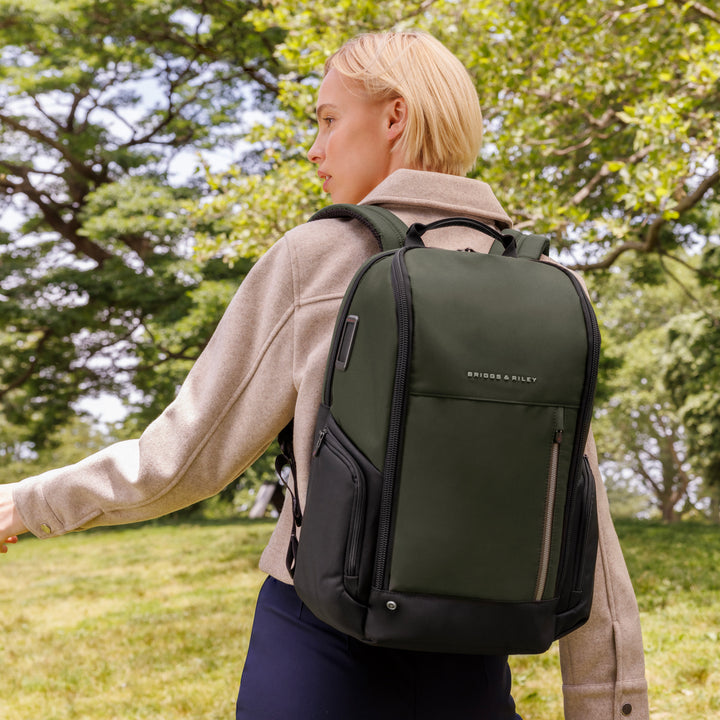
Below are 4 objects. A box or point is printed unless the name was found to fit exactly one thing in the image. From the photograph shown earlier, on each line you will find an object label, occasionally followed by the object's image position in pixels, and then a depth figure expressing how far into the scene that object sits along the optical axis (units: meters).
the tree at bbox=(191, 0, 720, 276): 6.51
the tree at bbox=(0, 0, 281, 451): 14.77
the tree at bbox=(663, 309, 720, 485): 16.59
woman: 1.28
